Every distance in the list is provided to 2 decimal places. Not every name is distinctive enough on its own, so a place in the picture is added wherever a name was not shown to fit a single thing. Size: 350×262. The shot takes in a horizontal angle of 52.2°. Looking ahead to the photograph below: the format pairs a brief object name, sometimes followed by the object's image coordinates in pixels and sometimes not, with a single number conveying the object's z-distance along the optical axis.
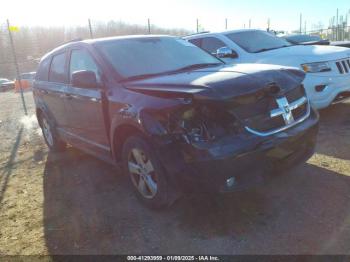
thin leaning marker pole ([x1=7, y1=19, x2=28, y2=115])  9.25
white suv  5.71
